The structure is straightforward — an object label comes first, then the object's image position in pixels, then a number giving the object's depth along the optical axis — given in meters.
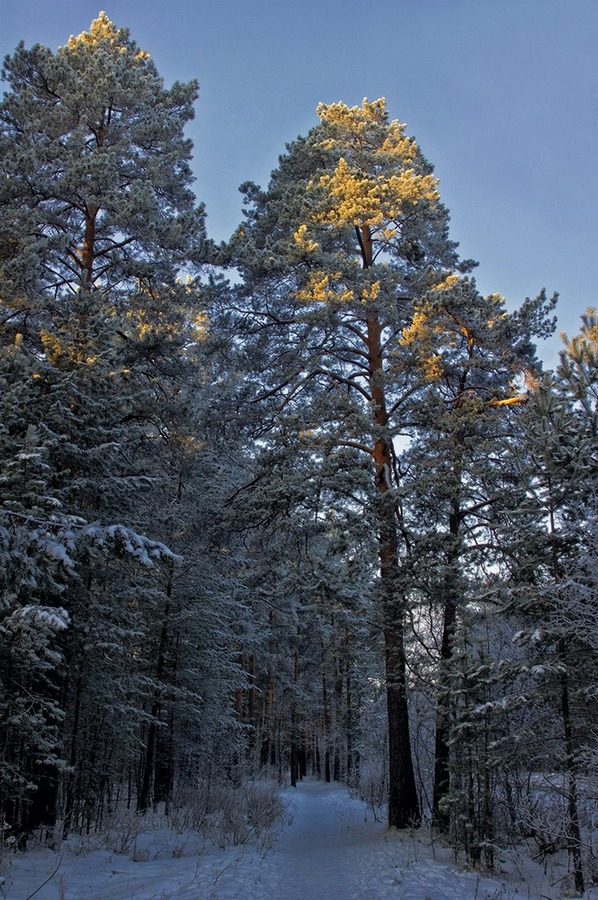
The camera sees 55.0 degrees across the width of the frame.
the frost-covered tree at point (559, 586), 7.47
